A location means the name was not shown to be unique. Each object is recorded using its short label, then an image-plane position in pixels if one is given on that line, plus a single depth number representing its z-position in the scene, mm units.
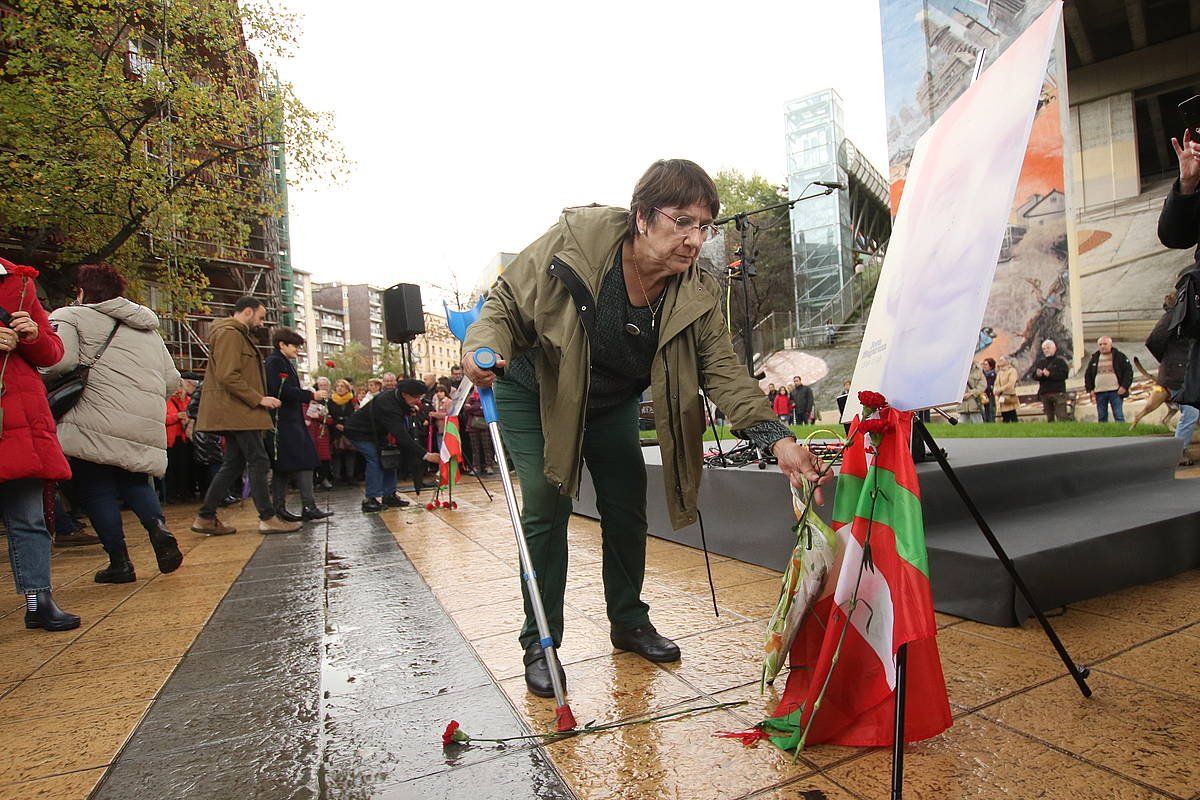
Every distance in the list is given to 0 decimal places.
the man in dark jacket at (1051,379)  11242
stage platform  2756
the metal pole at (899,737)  1490
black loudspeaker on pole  10688
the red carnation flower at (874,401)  1803
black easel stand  1504
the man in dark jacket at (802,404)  18344
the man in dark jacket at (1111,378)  10000
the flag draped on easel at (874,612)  1714
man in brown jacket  5797
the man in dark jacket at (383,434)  8055
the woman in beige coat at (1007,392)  12719
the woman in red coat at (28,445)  3289
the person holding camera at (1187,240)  2355
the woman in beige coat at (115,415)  4105
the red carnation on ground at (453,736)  1983
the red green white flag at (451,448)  7758
